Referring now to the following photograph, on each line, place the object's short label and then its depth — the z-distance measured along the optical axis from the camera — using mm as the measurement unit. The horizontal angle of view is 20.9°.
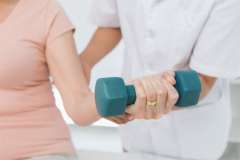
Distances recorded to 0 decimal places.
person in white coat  1356
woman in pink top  1461
